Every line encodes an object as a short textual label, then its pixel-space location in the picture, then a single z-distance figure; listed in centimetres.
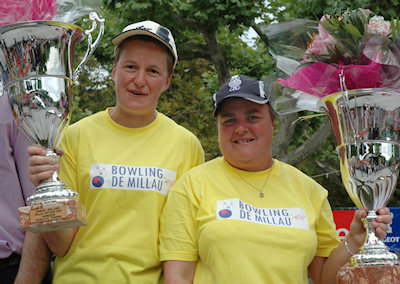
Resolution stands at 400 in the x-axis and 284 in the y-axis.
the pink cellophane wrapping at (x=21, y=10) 264
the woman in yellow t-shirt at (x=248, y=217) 272
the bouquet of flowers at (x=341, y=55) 260
